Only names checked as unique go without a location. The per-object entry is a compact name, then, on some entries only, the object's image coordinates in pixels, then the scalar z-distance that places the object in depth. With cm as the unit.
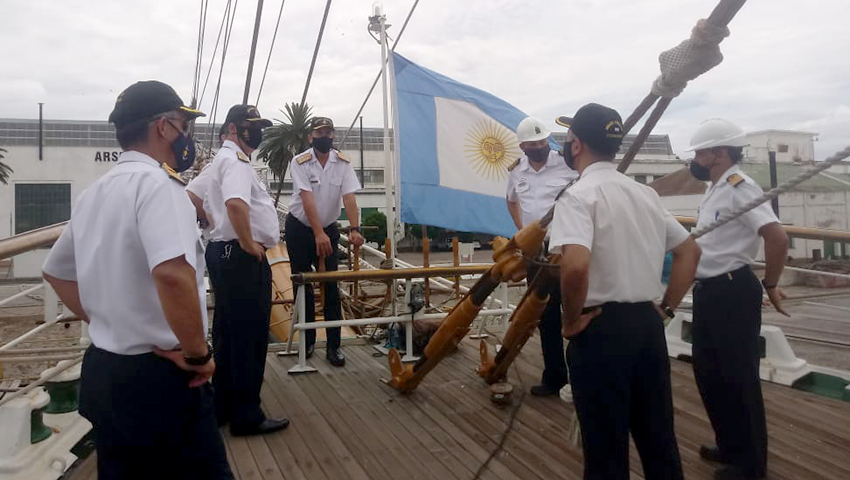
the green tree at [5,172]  3538
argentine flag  530
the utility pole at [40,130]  3746
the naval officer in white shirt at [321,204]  444
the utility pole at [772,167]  1795
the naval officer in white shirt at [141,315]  165
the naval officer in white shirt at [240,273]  313
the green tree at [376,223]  3109
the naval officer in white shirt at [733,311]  258
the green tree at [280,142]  3450
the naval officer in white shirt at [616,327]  195
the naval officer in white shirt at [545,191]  384
